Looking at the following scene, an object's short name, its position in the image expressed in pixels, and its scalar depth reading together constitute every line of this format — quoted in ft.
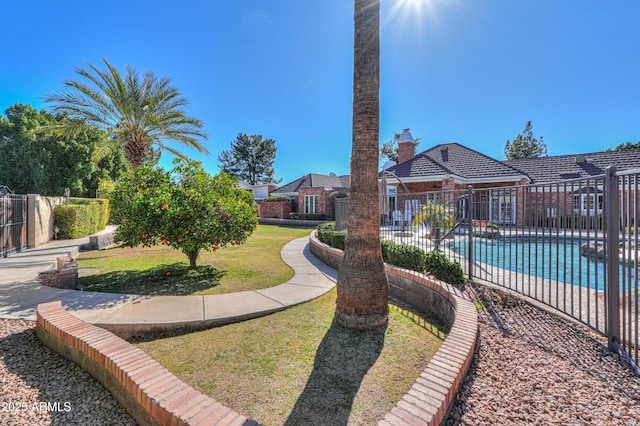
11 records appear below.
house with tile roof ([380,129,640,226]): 59.11
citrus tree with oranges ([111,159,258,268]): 19.79
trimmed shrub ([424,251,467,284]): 18.44
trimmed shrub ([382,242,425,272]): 20.44
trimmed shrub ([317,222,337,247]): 32.42
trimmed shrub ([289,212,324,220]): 88.84
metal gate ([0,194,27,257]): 31.60
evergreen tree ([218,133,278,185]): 184.34
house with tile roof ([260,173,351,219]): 92.38
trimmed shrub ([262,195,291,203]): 102.83
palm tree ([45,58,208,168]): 41.45
